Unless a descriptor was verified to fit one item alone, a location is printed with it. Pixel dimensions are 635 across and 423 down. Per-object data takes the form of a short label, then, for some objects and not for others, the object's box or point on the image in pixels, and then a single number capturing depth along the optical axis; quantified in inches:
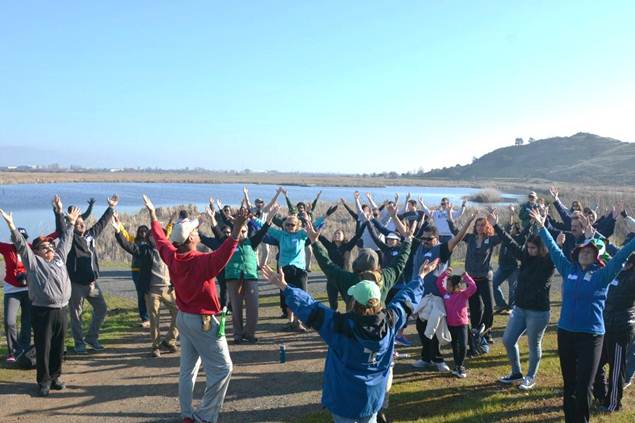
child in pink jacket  252.2
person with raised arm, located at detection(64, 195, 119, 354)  292.5
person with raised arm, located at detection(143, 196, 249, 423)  189.0
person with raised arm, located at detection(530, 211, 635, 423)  182.4
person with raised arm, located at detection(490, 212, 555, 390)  226.2
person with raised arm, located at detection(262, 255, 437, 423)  136.6
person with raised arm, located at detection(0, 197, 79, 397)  228.8
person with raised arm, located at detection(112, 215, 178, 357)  291.1
